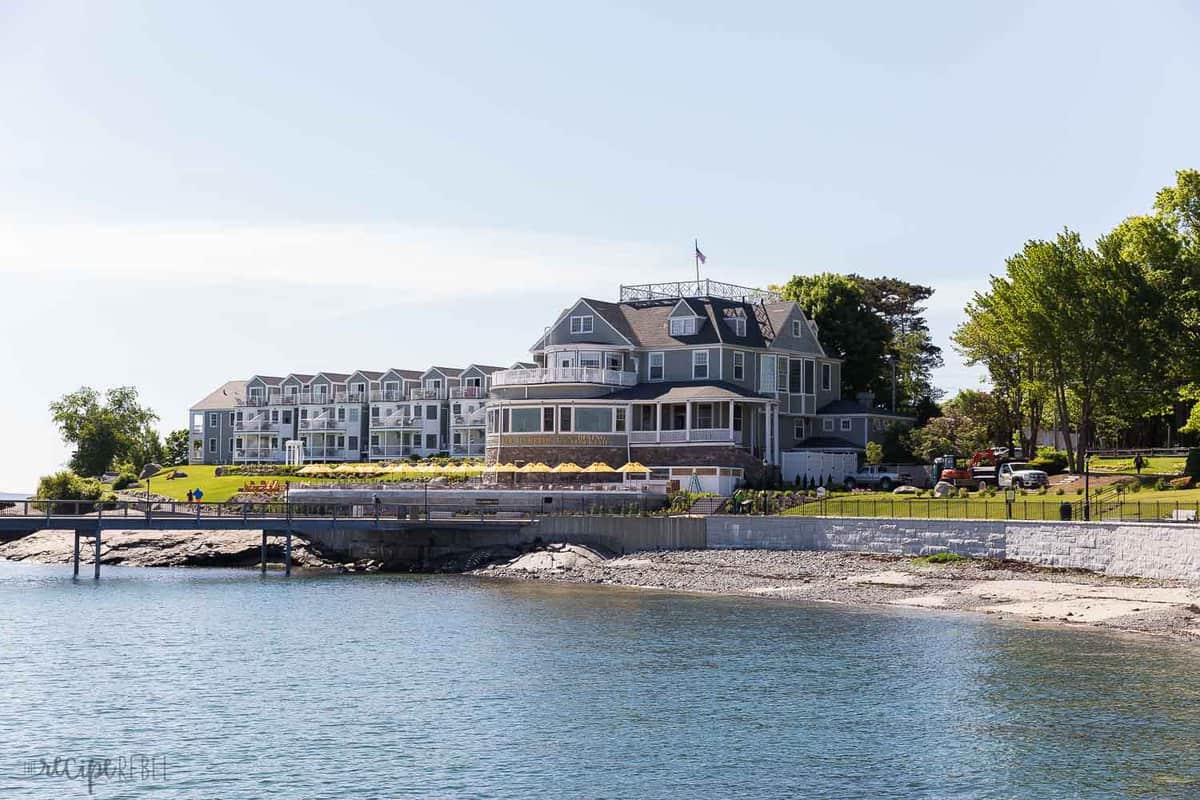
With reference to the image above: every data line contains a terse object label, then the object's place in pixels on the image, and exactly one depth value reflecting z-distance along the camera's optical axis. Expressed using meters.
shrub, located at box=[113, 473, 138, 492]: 115.69
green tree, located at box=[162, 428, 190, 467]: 147.88
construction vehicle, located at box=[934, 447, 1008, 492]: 75.31
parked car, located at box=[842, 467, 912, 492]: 78.94
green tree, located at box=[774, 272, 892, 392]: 99.06
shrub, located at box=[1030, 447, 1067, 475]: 80.00
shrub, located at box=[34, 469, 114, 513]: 94.94
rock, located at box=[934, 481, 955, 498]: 69.72
